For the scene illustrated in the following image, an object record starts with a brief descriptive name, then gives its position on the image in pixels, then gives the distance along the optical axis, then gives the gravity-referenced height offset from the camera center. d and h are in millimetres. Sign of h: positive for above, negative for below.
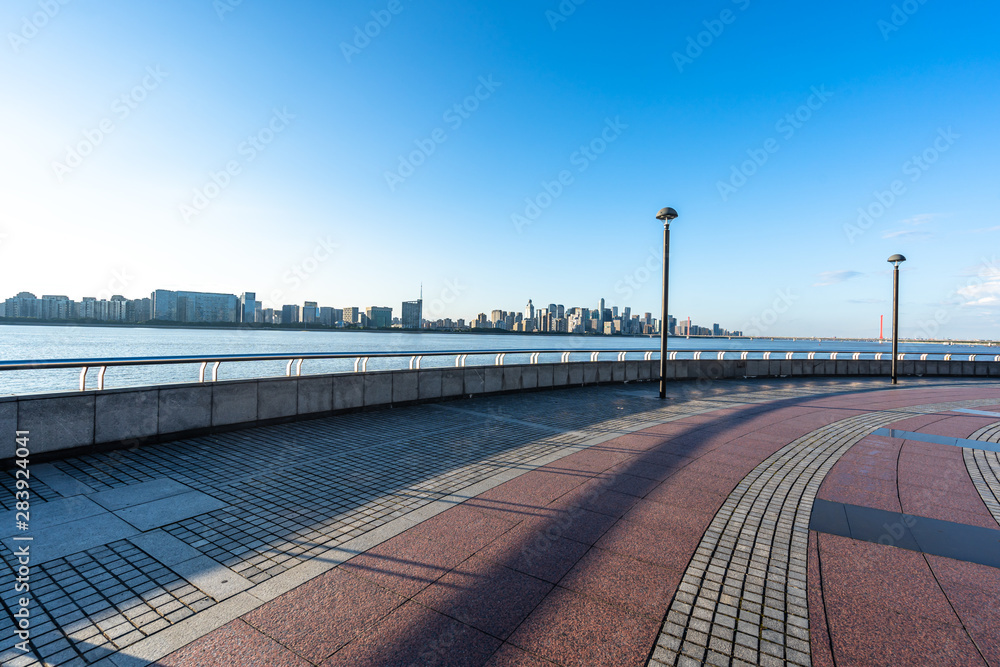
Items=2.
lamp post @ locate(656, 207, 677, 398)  14305 +2097
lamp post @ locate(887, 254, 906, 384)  21125 +1841
